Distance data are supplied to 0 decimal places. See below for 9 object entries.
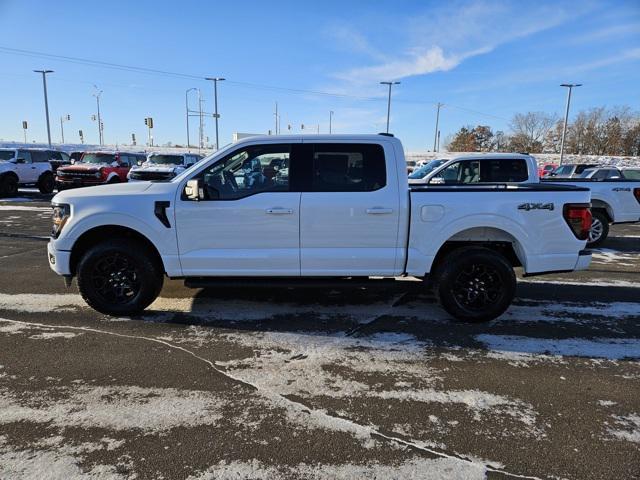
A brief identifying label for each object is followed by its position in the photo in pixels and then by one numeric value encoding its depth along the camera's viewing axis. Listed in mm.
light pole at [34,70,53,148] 45594
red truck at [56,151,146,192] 19344
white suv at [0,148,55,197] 19094
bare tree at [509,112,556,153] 88250
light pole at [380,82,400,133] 52188
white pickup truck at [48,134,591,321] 4781
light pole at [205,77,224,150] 51144
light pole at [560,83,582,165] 44156
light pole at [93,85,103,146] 86231
